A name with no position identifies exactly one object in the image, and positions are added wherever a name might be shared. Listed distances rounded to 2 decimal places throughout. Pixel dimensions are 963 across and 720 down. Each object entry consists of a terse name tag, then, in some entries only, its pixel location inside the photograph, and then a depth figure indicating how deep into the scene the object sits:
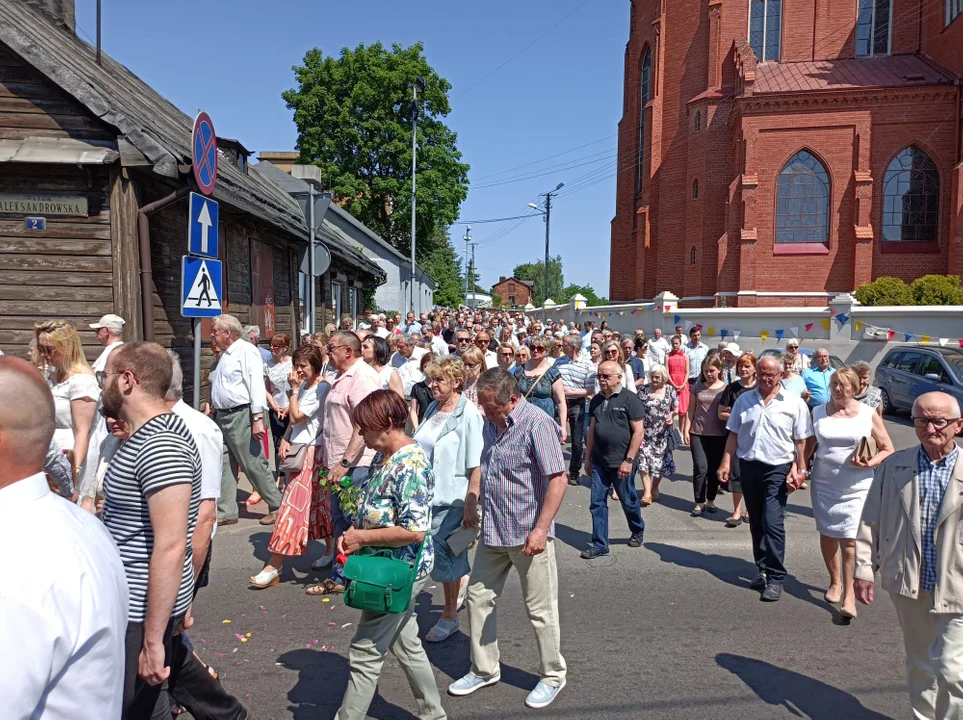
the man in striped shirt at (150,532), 2.71
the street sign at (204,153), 7.02
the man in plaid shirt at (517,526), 4.07
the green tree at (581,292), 91.70
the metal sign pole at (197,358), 6.82
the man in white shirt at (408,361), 9.26
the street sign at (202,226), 6.87
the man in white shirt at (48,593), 1.47
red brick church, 28.97
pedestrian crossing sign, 6.78
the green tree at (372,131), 39.62
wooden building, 8.35
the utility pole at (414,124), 30.59
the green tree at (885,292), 23.80
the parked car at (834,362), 10.41
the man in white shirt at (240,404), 7.20
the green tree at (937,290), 22.47
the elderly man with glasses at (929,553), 3.44
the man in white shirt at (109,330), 6.45
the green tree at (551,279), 117.00
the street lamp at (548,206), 53.47
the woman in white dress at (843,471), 5.34
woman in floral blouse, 3.35
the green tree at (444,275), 64.19
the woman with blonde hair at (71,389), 5.05
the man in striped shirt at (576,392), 9.48
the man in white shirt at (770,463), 5.73
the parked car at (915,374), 14.67
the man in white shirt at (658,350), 14.08
